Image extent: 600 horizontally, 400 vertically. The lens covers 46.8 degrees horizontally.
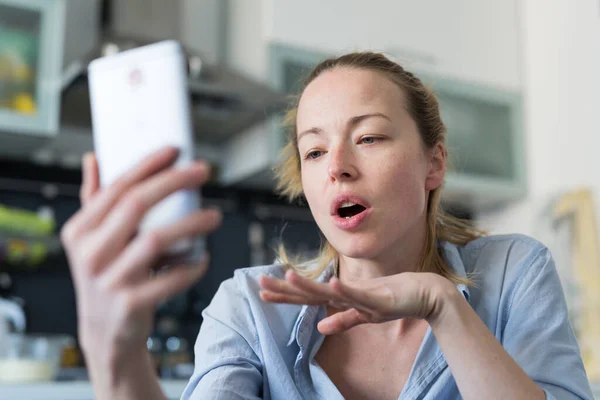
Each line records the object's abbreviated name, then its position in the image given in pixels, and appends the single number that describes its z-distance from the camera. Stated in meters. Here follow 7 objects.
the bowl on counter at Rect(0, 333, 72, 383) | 1.88
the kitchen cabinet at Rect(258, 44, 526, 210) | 2.86
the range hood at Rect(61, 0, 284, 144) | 2.20
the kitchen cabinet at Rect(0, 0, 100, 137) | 2.20
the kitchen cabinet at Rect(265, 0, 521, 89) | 2.57
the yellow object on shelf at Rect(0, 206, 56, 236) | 2.23
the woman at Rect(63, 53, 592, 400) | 0.80
